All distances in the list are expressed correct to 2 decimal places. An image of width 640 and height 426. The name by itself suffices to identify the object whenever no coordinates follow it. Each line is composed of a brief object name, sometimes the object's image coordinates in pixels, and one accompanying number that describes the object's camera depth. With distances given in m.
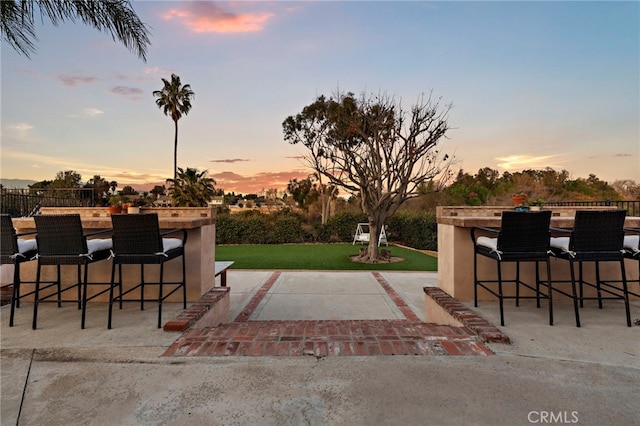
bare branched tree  8.98
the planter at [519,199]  3.36
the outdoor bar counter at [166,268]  3.01
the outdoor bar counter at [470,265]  2.99
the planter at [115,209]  3.41
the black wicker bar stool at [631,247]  2.50
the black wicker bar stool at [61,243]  2.32
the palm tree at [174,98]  17.08
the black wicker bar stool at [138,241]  2.37
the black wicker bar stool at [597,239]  2.32
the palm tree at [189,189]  16.25
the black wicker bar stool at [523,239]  2.35
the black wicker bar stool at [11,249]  2.44
